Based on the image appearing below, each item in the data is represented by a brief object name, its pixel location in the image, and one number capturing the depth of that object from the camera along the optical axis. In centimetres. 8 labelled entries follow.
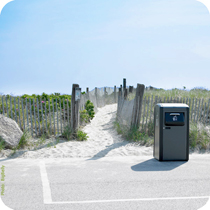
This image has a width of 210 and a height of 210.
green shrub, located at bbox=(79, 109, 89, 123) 1248
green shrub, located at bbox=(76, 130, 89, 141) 986
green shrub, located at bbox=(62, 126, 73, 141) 983
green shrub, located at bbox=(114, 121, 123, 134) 1096
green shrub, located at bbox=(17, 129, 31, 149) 878
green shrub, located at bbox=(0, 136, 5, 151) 832
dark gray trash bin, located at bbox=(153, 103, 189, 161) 717
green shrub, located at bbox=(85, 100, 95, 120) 1507
